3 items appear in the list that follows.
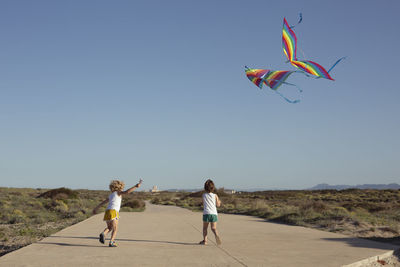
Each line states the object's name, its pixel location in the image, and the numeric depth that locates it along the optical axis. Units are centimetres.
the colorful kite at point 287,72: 1146
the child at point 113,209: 880
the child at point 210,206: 912
